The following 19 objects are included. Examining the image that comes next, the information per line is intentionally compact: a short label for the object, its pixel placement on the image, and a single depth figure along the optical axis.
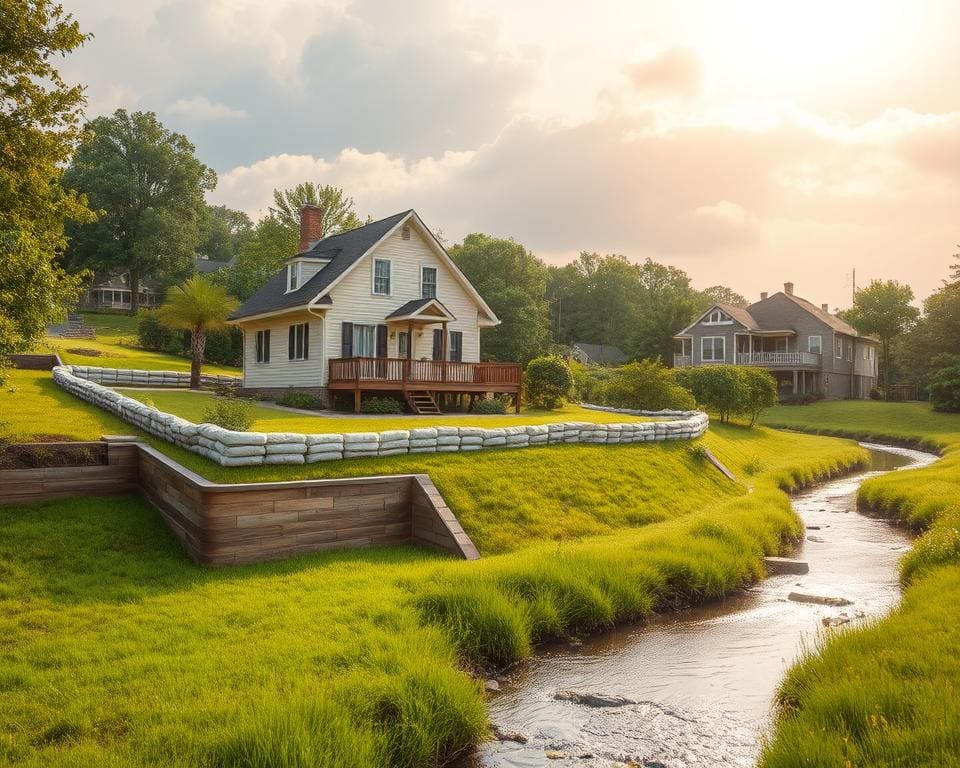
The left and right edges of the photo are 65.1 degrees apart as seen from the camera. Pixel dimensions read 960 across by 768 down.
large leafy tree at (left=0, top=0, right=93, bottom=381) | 11.38
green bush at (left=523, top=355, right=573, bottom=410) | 30.44
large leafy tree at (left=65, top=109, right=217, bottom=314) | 62.28
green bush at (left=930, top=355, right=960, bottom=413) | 44.09
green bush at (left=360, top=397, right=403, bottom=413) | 25.14
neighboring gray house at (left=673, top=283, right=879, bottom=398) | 54.59
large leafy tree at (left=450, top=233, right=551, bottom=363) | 59.53
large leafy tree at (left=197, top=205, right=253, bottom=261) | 95.31
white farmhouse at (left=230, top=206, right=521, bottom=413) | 26.34
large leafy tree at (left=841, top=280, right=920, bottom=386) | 64.81
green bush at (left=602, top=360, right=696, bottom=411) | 28.66
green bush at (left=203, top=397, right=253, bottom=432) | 13.50
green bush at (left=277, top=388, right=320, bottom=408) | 26.66
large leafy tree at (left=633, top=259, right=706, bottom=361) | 63.53
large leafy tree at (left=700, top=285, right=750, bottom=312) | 109.96
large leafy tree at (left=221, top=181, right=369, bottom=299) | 50.62
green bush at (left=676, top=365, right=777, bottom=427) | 32.91
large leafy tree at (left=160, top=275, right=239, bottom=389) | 29.12
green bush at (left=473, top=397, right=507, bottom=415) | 27.22
